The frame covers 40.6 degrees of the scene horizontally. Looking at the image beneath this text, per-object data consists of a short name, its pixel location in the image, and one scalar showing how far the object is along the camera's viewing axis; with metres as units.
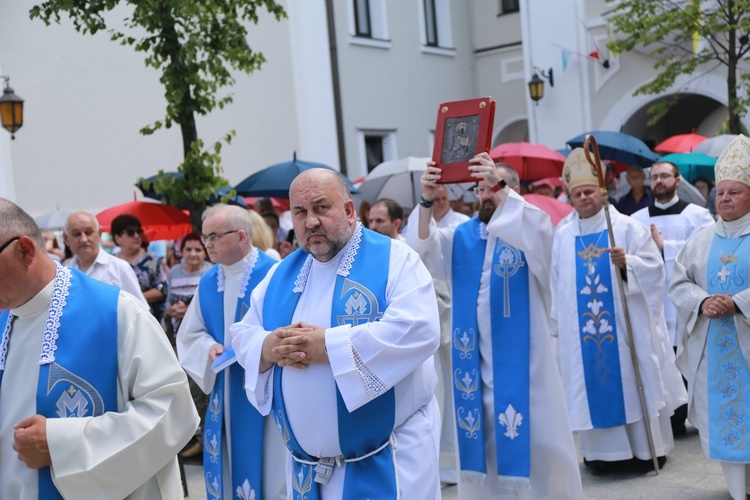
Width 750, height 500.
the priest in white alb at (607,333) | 6.88
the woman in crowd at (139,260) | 8.30
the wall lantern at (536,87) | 18.91
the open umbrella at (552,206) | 10.91
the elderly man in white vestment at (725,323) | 5.77
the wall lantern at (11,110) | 11.83
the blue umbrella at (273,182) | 10.95
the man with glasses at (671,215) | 8.37
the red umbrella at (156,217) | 10.23
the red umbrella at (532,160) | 13.88
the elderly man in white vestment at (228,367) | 5.46
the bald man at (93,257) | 7.16
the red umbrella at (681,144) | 14.94
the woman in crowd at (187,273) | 7.67
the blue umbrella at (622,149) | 12.70
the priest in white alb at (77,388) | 3.22
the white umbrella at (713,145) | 13.75
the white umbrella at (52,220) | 13.54
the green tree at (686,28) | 13.92
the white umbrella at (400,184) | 12.29
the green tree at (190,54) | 8.73
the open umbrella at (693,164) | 13.13
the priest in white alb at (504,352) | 5.77
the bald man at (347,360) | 3.76
